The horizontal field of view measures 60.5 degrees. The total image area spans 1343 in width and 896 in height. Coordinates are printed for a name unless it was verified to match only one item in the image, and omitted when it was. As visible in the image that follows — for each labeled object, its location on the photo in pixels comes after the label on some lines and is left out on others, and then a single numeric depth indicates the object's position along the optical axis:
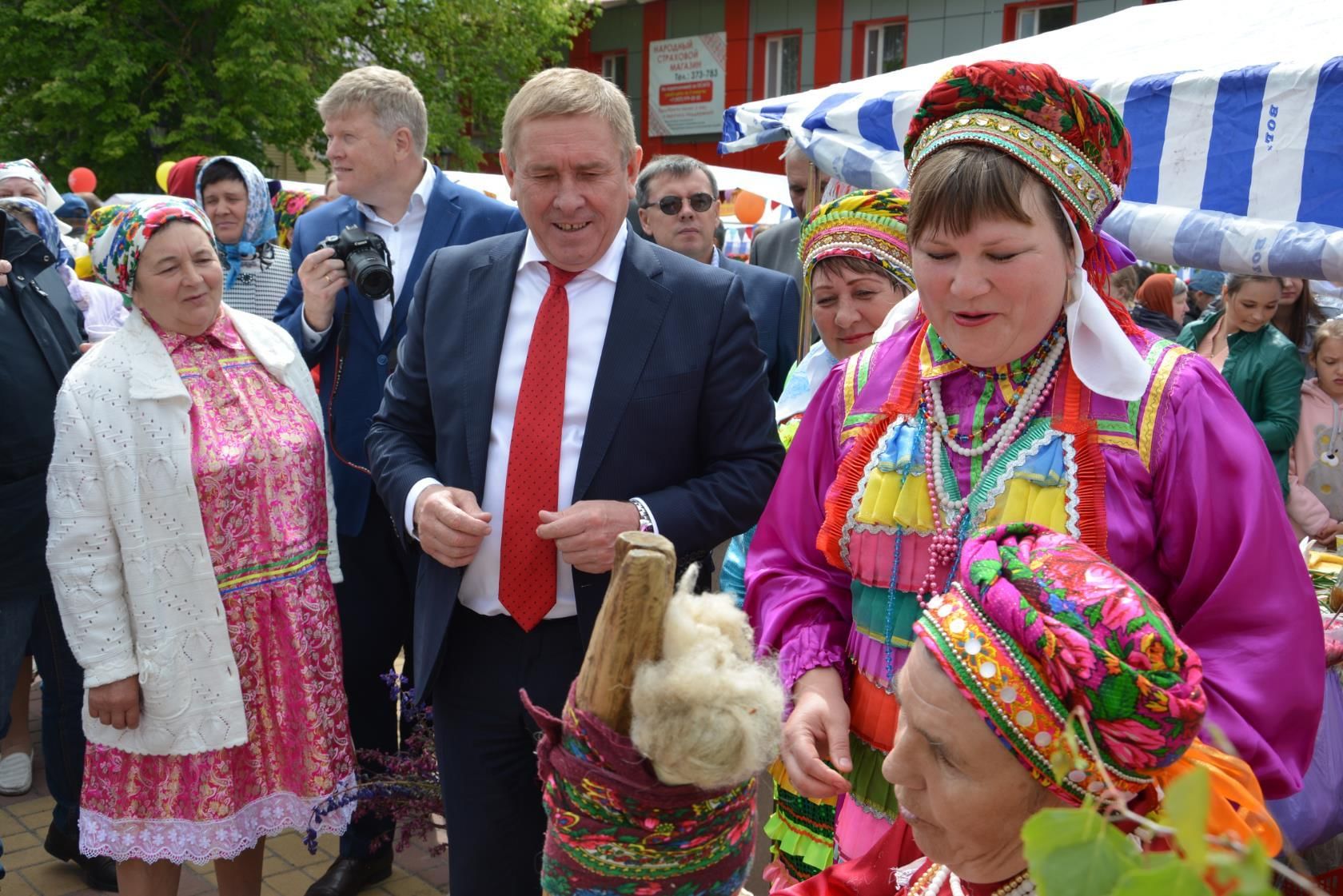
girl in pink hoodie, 5.92
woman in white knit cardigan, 2.92
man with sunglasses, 5.24
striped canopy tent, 2.93
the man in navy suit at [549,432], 2.46
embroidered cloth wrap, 1.18
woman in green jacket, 5.97
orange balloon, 13.04
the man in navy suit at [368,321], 3.64
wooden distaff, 1.15
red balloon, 13.46
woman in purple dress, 1.53
